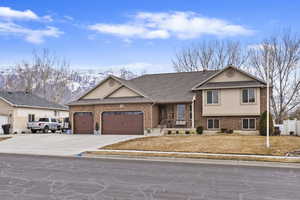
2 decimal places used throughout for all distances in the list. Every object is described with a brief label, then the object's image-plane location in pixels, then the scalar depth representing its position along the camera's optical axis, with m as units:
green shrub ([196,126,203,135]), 27.67
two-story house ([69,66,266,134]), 27.20
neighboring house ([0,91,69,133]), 34.44
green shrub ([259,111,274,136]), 25.23
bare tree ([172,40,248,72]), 43.03
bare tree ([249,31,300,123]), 36.81
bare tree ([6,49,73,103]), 55.91
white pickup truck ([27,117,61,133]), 34.16
